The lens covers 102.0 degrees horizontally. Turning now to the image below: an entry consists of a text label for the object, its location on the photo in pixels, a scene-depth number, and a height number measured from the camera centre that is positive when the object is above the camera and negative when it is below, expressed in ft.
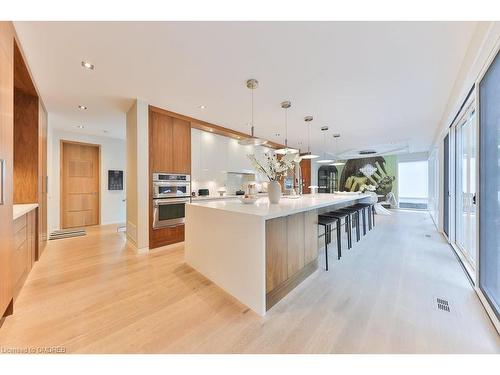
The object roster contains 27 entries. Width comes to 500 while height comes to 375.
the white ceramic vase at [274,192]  8.38 -0.23
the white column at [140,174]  10.98 +0.69
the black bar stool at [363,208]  14.60 -1.63
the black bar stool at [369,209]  15.89 -1.91
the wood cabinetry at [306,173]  27.12 +1.85
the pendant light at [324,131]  16.37 +4.75
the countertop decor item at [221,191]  15.98 -0.36
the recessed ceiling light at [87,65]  7.59 +4.65
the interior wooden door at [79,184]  17.35 +0.24
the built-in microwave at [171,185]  11.78 +0.10
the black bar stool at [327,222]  9.17 -1.66
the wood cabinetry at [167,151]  11.57 +2.20
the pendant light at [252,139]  8.91 +2.18
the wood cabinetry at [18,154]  4.99 +1.24
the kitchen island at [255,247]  5.80 -2.07
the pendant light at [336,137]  18.81 +4.78
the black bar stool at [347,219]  11.29 -1.87
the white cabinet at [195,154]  14.46 +2.35
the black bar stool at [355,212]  12.52 -1.60
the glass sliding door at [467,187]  8.21 -0.05
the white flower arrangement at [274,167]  8.15 +0.79
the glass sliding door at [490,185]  5.62 +0.03
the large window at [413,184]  29.19 +0.33
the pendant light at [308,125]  13.87 +4.73
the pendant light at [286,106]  10.07 +4.64
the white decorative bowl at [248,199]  8.16 -0.51
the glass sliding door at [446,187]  13.39 -0.06
